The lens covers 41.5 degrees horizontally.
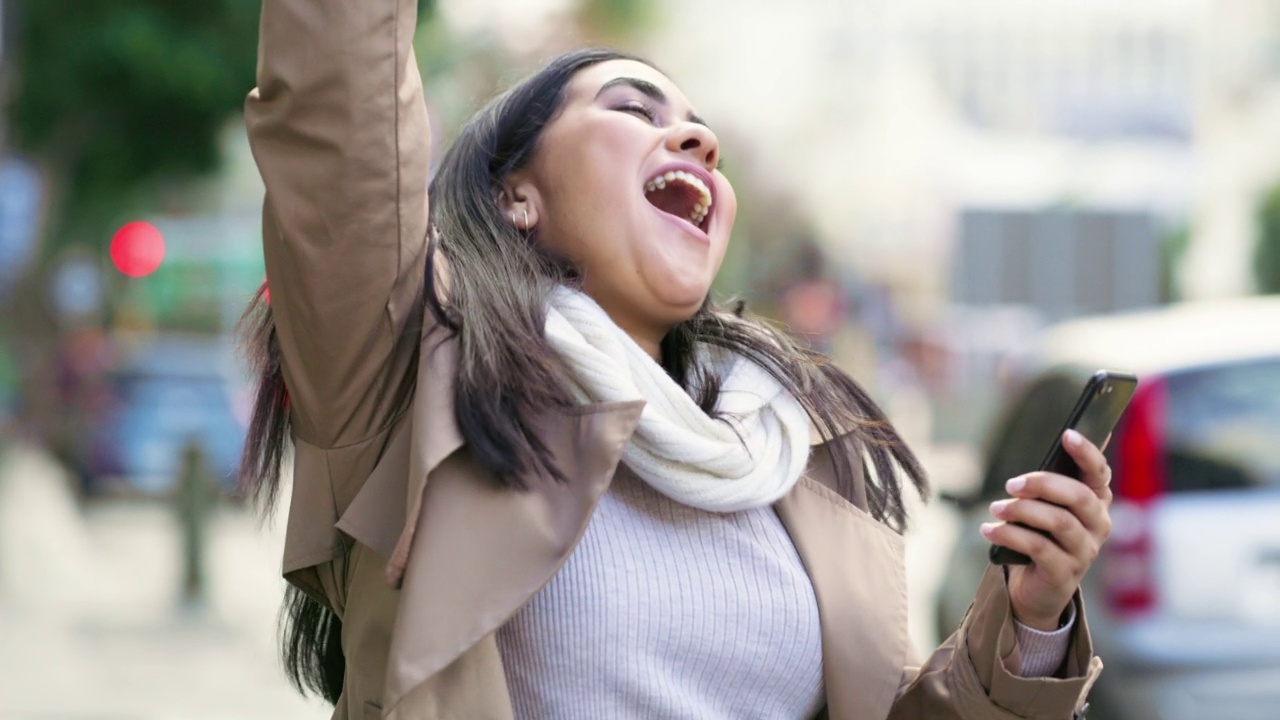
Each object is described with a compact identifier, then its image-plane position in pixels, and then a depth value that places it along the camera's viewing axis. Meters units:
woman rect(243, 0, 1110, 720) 2.05
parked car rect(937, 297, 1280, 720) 5.00
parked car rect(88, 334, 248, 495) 17.84
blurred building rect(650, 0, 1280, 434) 32.09
